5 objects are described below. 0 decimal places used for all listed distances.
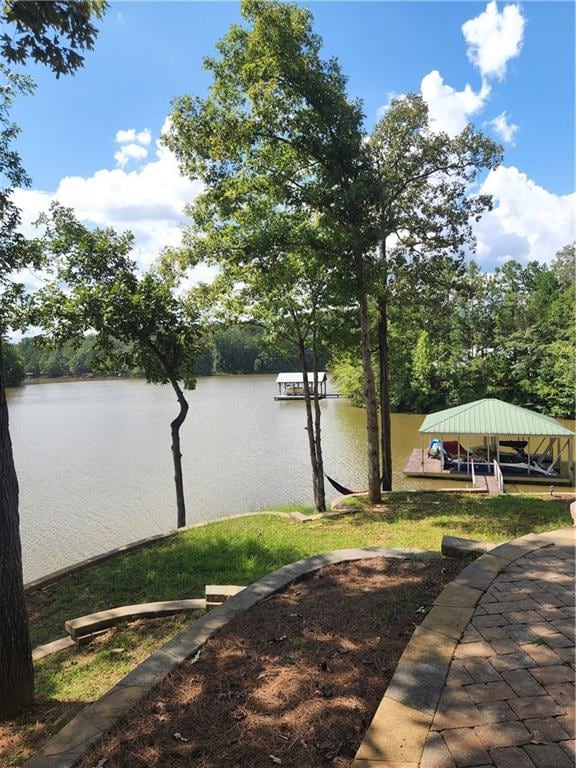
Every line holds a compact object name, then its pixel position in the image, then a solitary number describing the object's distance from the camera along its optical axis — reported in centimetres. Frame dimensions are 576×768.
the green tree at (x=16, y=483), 330
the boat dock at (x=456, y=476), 1471
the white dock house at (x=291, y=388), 4438
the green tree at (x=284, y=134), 741
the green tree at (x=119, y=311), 875
